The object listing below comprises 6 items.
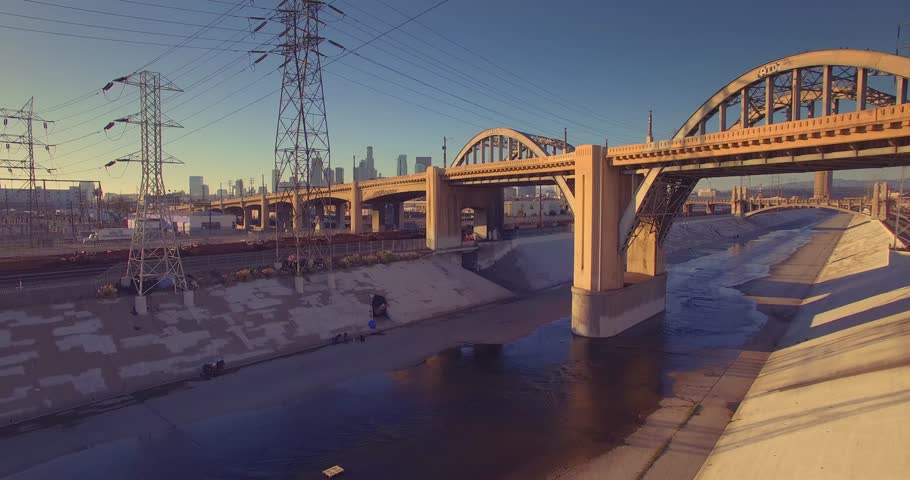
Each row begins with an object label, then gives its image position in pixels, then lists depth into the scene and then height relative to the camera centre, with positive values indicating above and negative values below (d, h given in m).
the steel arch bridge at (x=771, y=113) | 24.64 +7.27
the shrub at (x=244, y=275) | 33.60 -3.11
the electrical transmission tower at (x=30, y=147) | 50.91 +9.02
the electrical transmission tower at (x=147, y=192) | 27.77 +2.25
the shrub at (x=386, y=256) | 44.16 -2.43
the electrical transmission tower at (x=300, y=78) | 33.22 +10.83
